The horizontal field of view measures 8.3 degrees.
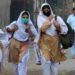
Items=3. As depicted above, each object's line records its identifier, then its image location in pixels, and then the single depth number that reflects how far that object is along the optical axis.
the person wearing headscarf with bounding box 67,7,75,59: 15.00
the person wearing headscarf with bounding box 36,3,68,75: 10.20
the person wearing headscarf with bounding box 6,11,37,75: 10.68
